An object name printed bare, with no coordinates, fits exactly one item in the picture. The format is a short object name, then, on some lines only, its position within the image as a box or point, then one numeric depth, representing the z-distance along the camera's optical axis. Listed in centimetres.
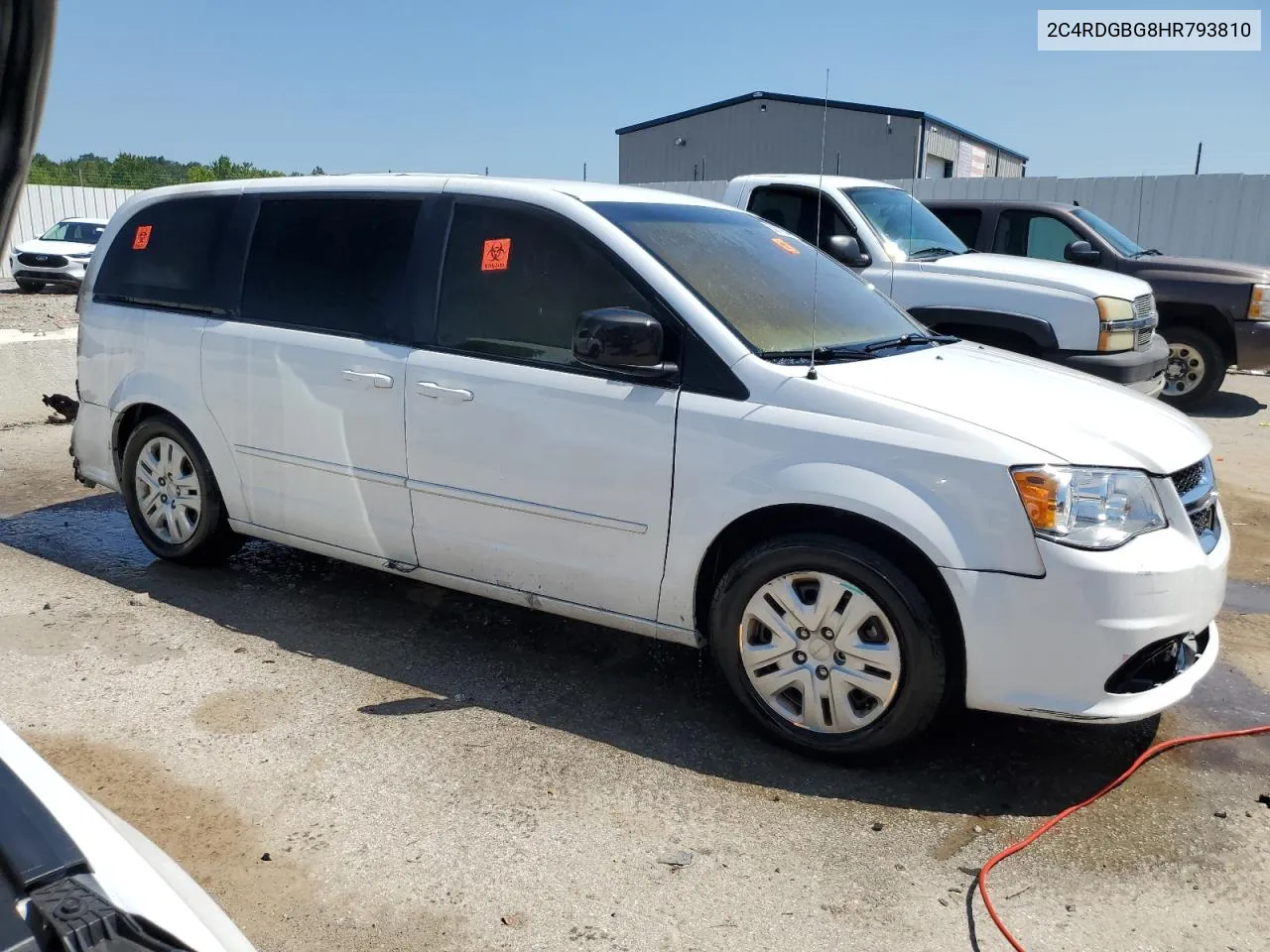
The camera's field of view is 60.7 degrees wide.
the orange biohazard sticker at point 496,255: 418
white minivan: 325
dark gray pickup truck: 1003
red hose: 279
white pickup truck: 766
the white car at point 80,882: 132
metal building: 2672
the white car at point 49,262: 2131
